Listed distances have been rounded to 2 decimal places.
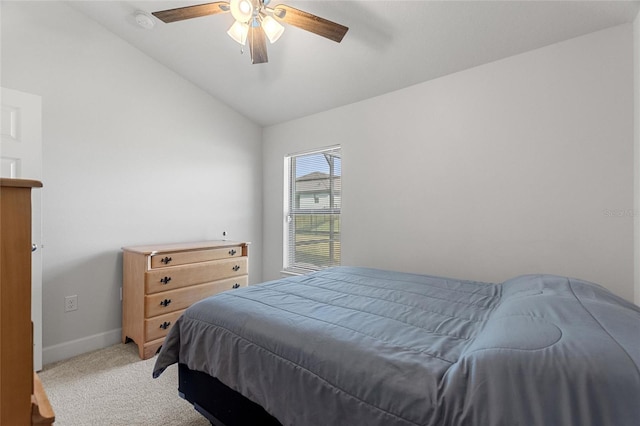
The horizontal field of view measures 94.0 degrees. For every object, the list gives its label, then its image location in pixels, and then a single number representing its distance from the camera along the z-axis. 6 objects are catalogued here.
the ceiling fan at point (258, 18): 1.71
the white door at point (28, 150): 2.05
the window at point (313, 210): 3.34
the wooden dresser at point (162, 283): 2.39
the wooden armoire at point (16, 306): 0.66
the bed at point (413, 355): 0.74
